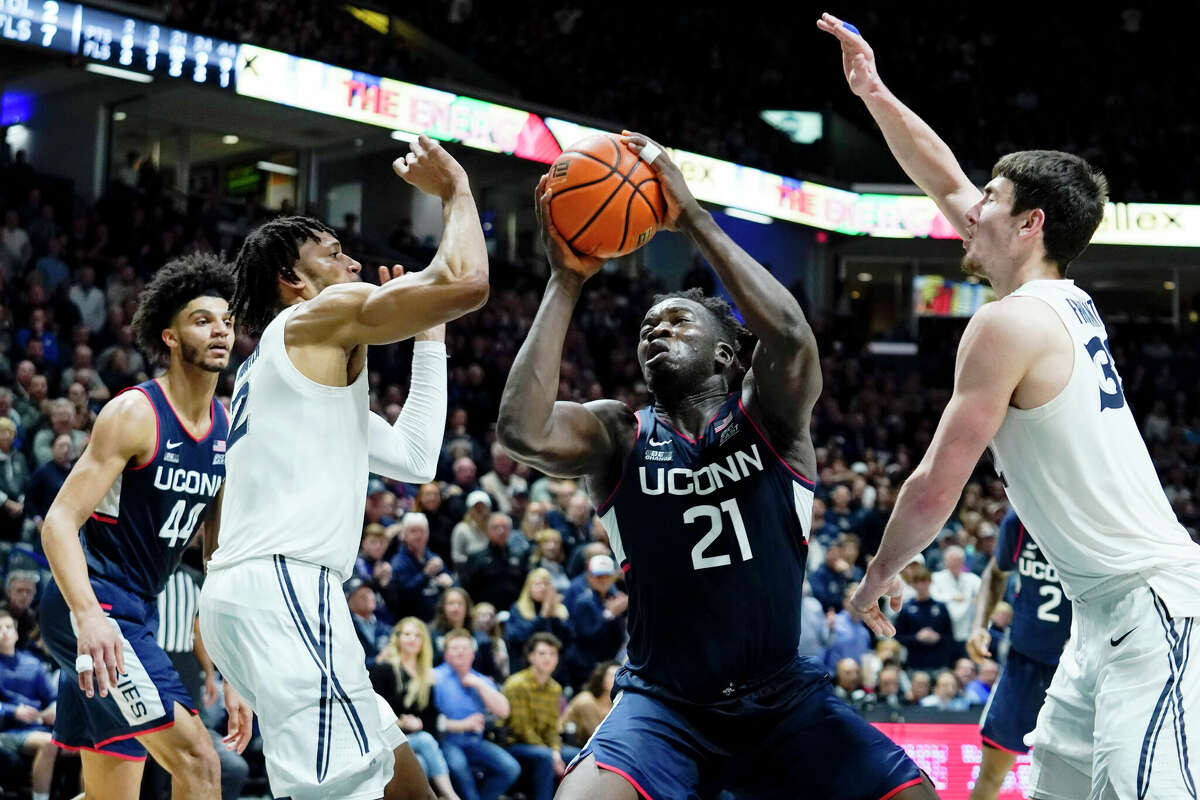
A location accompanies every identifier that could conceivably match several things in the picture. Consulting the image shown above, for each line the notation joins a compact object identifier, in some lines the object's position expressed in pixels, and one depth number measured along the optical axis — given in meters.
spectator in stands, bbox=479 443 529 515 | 12.09
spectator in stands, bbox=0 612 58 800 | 7.51
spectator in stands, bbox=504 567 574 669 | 9.83
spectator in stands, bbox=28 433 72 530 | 8.73
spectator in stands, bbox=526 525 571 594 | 10.62
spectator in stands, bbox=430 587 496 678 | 9.14
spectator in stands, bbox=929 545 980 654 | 12.14
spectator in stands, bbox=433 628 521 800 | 8.59
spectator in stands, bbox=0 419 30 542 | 8.84
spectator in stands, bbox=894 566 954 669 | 11.65
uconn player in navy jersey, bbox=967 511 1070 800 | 6.24
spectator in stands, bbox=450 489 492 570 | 10.62
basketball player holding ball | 3.59
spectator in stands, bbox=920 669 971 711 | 10.39
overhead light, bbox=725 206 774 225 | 21.38
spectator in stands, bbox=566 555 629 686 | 9.95
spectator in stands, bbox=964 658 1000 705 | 10.71
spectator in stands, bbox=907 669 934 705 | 10.77
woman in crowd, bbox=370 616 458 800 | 8.35
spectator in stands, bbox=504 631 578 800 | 8.84
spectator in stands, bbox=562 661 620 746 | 8.99
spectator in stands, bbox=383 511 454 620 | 9.73
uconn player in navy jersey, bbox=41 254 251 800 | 4.60
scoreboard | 13.70
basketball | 3.75
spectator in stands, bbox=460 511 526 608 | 10.40
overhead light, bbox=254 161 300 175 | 21.06
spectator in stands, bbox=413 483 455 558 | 10.84
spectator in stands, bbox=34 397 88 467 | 9.65
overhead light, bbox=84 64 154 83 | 14.62
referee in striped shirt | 5.75
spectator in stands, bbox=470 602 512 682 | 9.42
